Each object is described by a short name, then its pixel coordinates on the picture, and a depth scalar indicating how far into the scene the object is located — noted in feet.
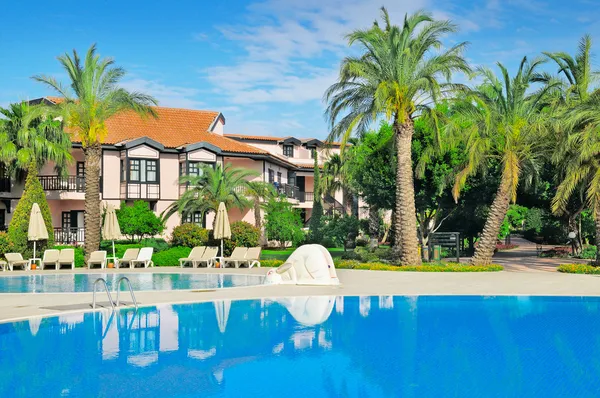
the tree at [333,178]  157.69
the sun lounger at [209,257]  95.60
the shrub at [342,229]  107.96
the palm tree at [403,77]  82.38
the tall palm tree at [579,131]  75.61
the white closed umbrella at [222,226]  95.35
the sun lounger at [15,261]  93.04
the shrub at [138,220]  118.01
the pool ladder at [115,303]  49.43
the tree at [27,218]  99.76
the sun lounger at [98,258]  94.84
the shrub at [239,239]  106.73
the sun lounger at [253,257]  94.02
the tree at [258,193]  125.29
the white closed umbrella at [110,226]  96.99
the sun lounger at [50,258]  94.57
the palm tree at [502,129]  82.89
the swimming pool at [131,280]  69.41
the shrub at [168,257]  100.89
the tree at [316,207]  145.98
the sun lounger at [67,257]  94.99
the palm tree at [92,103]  96.27
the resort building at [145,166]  126.72
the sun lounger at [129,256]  96.61
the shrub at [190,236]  106.32
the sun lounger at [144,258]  96.58
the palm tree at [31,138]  103.04
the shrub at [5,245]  98.46
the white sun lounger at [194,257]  96.22
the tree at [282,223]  123.85
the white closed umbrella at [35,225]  94.58
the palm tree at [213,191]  114.11
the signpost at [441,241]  93.79
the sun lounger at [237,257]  93.97
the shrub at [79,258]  99.25
